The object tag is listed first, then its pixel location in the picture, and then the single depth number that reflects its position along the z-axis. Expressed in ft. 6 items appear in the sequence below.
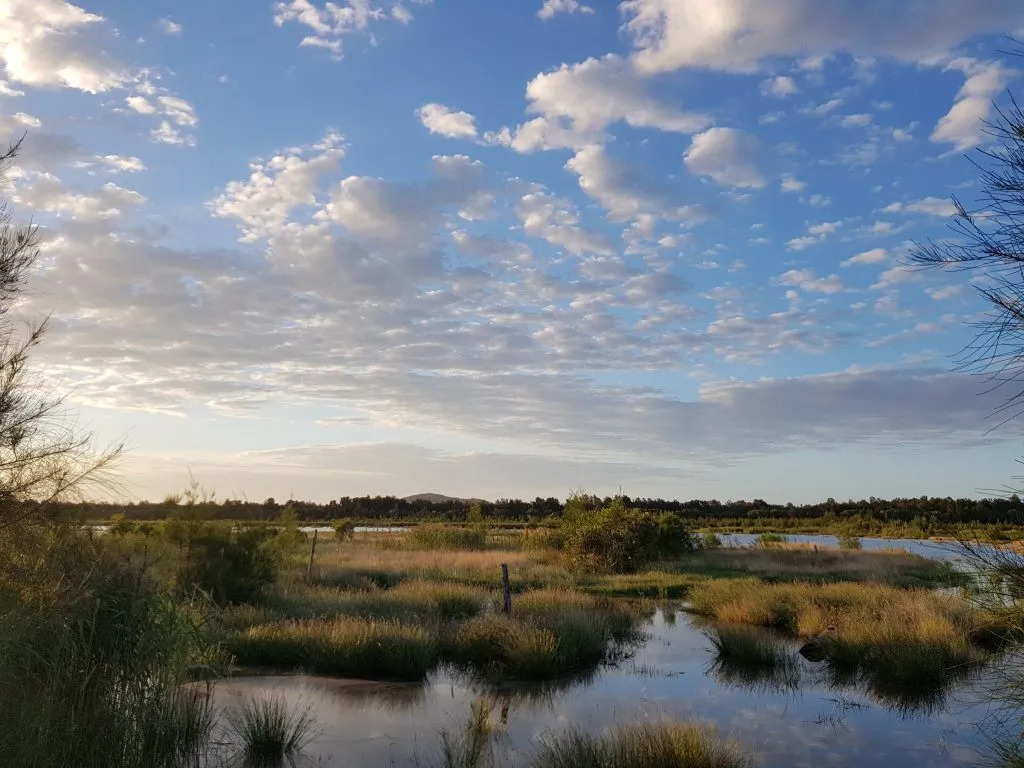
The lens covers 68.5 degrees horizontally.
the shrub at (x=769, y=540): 163.17
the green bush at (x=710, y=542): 150.61
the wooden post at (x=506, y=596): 59.98
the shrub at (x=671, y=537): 126.31
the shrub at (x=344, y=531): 169.78
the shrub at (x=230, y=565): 63.21
